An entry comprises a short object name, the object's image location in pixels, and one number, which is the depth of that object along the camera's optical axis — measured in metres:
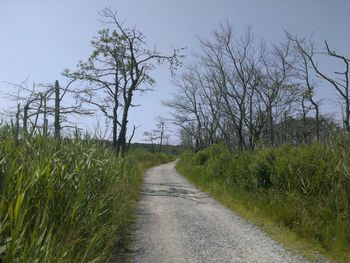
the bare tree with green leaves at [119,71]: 23.67
